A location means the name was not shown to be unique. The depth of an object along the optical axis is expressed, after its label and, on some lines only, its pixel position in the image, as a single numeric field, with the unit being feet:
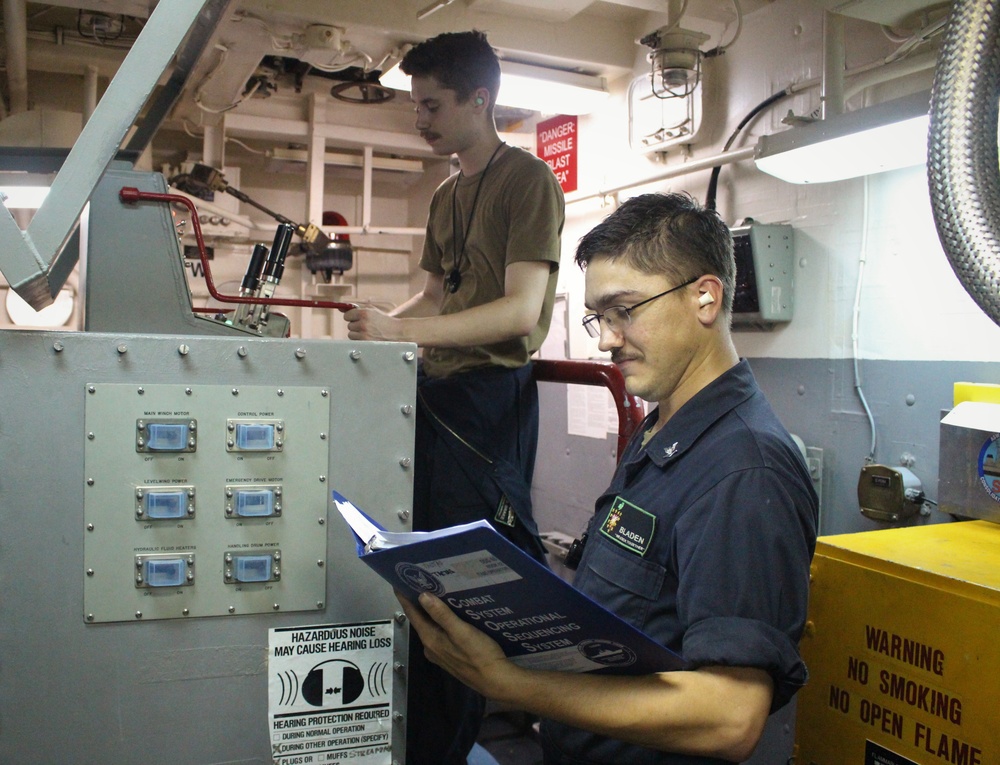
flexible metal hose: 4.11
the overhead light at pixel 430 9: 10.84
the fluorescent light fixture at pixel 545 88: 12.26
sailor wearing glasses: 3.48
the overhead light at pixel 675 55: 10.40
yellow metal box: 5.00
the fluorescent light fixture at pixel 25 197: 8.57
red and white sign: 15.10
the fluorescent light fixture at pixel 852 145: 6.87
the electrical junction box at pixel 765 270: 9.90
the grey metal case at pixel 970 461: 6.54
